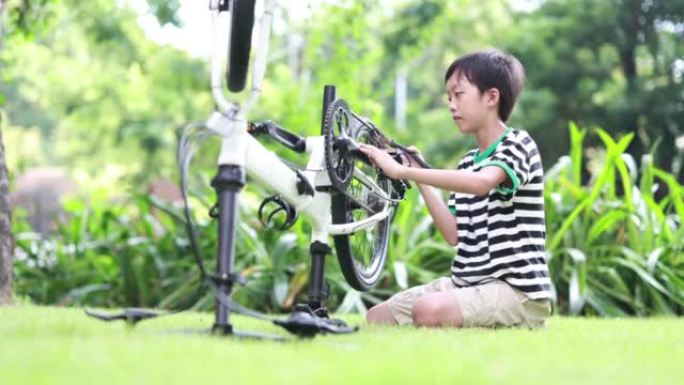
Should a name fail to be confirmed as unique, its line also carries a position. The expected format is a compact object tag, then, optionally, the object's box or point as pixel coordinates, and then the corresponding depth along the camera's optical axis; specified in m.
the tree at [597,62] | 12.75
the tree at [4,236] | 4.34
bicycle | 2.38
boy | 3.27
